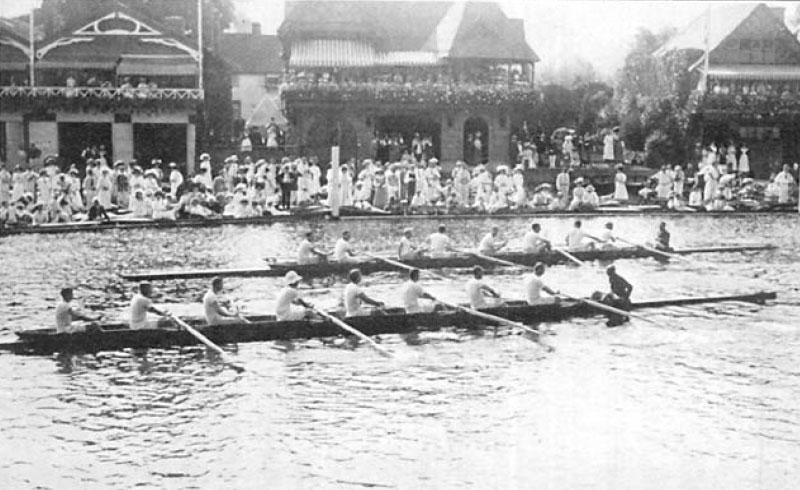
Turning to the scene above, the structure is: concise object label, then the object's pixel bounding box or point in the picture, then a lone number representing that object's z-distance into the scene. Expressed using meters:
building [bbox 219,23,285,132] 61.75
